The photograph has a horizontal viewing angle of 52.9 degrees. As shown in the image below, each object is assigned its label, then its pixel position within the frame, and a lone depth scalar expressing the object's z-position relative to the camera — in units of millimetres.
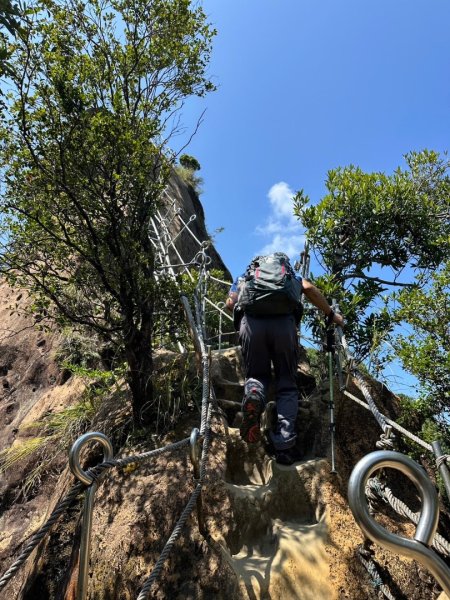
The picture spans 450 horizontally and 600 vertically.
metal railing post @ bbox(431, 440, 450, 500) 1847
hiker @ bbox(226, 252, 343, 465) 3977
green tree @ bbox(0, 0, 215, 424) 4180
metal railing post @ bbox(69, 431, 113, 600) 1866
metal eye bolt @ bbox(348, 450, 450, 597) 948
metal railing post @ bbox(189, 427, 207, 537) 2633
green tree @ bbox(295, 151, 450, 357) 6480
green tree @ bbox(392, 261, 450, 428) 4539
